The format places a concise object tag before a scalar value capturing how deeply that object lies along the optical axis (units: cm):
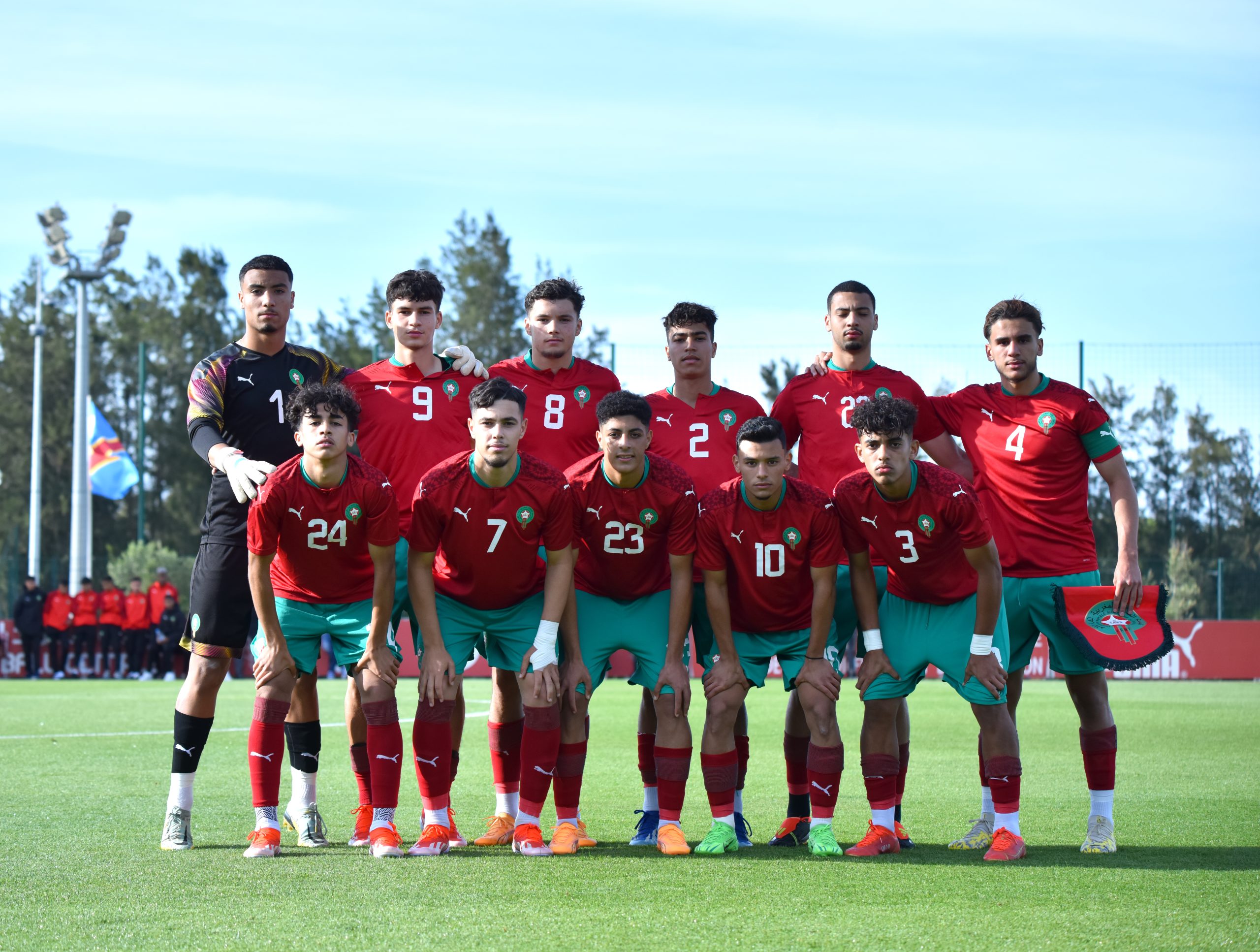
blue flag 2909
